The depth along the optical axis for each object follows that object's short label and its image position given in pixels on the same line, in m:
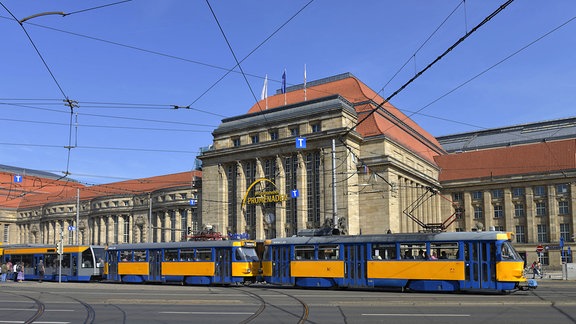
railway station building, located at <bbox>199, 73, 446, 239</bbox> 61.72
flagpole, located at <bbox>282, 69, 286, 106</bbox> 67.06
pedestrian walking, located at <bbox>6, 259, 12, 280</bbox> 47.09
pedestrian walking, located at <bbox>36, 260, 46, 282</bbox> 44.06
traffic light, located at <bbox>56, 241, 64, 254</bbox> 40.00
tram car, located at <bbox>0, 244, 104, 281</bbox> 43.19
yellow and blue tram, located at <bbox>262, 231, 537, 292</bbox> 26.36
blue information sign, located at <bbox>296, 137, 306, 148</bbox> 39.72
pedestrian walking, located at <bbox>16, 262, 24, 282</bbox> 43.28
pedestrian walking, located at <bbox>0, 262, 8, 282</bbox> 46.31
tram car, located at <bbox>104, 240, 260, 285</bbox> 35.44
